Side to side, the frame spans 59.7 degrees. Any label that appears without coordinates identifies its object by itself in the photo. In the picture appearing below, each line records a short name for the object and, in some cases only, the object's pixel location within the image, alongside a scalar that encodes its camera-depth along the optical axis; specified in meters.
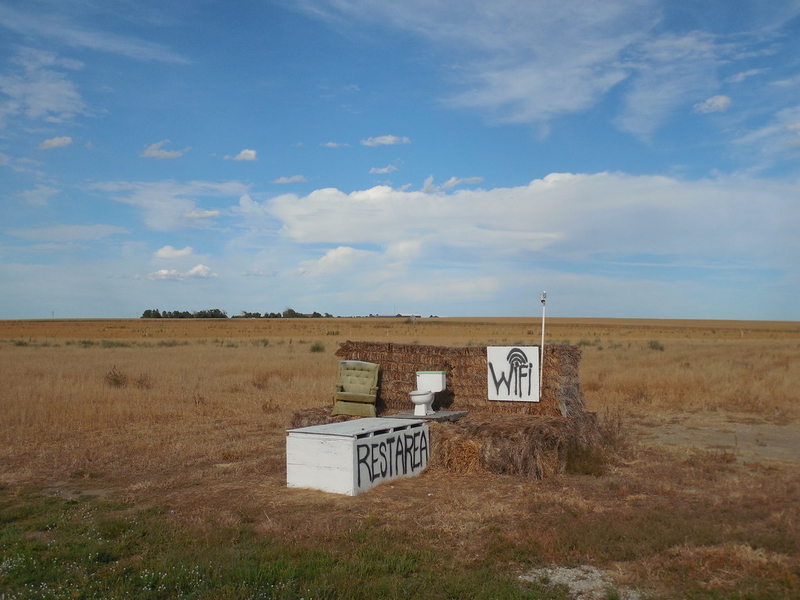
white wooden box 8.30
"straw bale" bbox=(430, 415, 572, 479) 9.16
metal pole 11.80
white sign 11.99
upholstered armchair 11.94
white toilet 11.40
